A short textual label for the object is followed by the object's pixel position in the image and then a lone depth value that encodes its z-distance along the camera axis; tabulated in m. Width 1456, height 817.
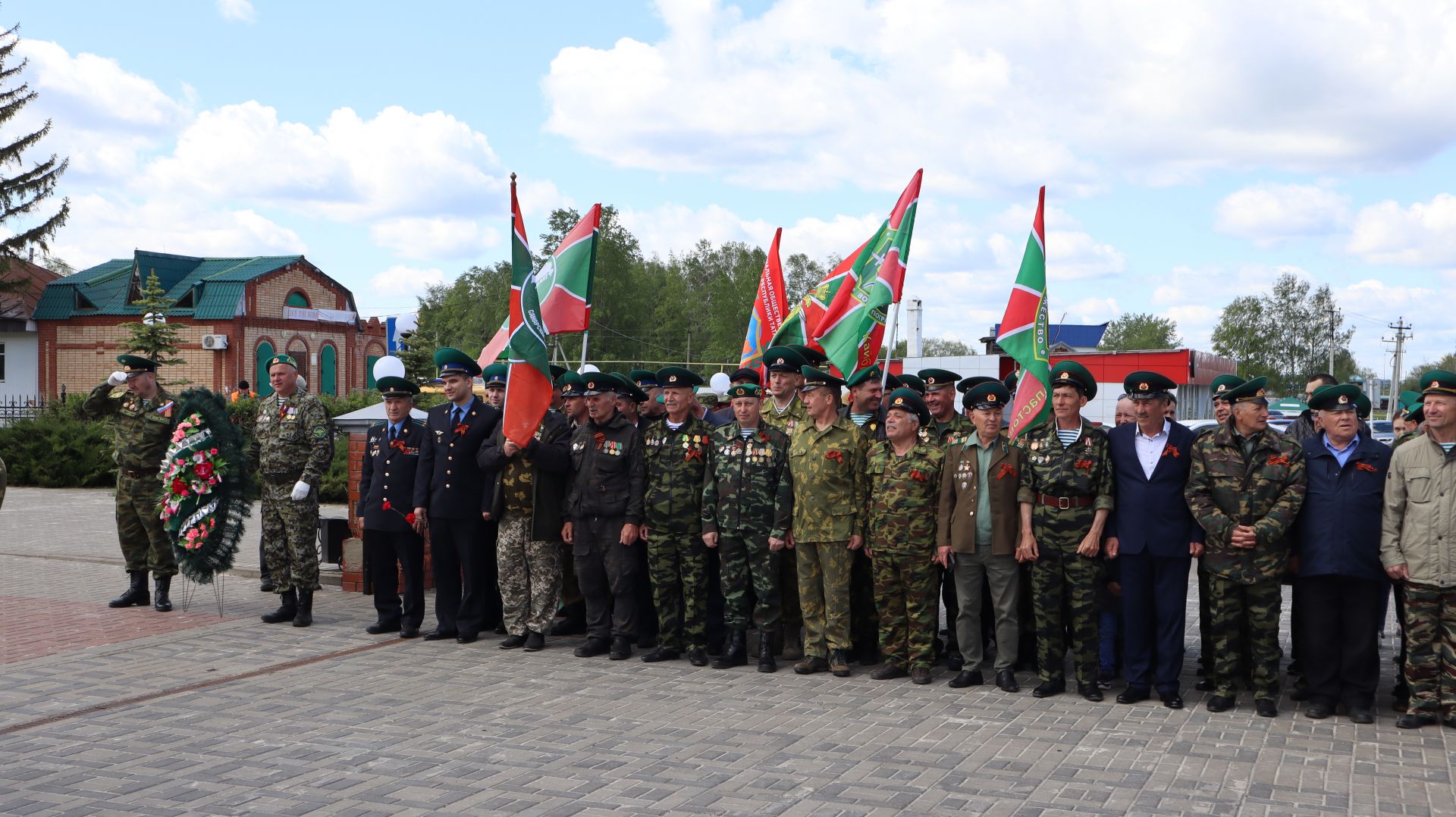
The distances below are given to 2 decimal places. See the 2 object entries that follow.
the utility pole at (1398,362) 51.94
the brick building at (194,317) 45.03
